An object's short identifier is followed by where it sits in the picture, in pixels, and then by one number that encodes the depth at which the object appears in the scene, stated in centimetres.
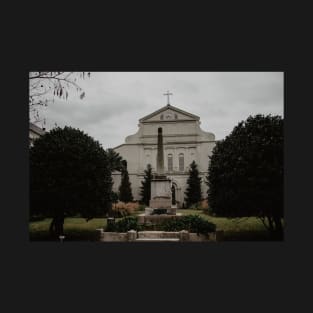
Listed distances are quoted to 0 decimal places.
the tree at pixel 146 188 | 2294
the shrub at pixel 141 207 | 1998
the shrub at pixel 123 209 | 1552
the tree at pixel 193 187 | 2347
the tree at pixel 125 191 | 2309
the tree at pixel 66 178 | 916
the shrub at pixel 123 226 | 966
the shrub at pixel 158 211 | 1164
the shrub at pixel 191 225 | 928
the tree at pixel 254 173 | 852
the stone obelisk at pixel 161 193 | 1184
